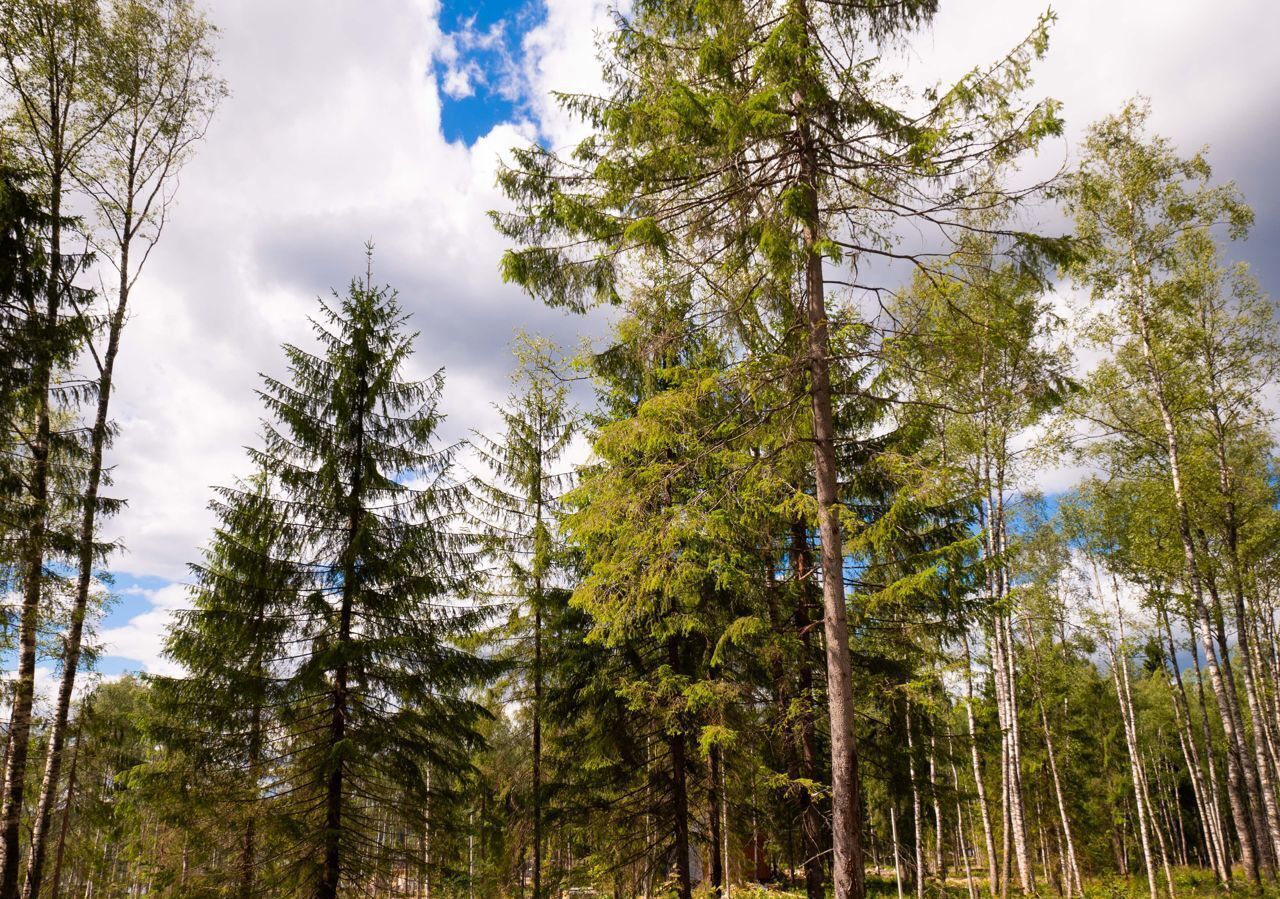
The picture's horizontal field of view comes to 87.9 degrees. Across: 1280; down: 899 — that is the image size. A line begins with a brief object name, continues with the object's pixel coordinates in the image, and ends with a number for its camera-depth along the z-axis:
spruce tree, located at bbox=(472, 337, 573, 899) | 12.60
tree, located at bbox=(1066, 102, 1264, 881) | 12.79
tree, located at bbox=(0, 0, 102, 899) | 8.80
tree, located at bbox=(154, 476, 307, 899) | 9.68
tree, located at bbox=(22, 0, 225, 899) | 10.70
